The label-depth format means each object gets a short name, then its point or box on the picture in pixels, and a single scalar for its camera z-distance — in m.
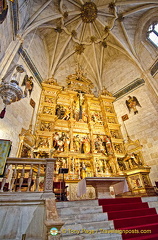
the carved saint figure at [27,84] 8.97
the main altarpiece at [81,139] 8.18
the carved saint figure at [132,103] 11.25
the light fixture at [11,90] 5.09
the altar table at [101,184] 5.00
